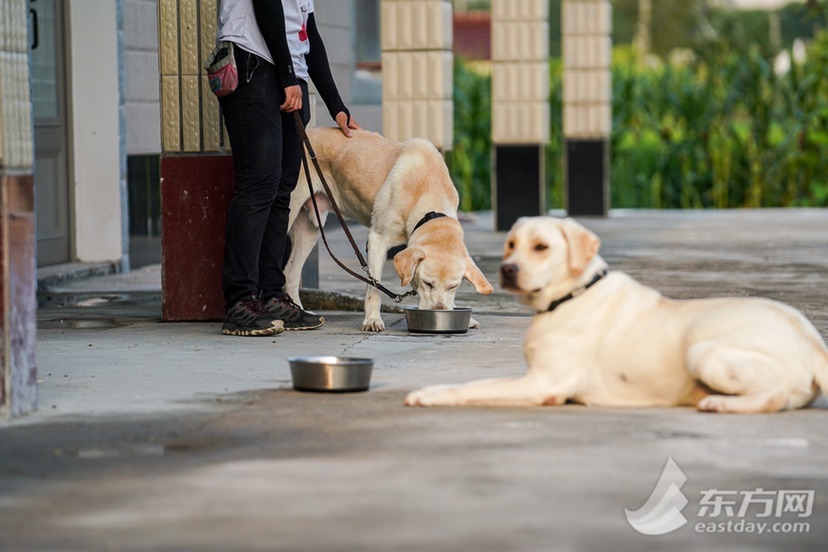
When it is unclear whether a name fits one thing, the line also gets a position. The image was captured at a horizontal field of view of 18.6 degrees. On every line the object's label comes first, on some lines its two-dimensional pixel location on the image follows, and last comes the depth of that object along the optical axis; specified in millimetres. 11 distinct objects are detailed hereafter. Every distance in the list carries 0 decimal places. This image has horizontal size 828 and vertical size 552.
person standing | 13007
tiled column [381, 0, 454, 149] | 23969
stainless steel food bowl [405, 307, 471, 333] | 13458
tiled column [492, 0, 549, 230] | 29592
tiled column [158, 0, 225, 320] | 14448
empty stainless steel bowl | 10138
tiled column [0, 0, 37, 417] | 9109
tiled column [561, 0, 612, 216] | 32782
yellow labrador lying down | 9122
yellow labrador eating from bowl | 13548
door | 18951
